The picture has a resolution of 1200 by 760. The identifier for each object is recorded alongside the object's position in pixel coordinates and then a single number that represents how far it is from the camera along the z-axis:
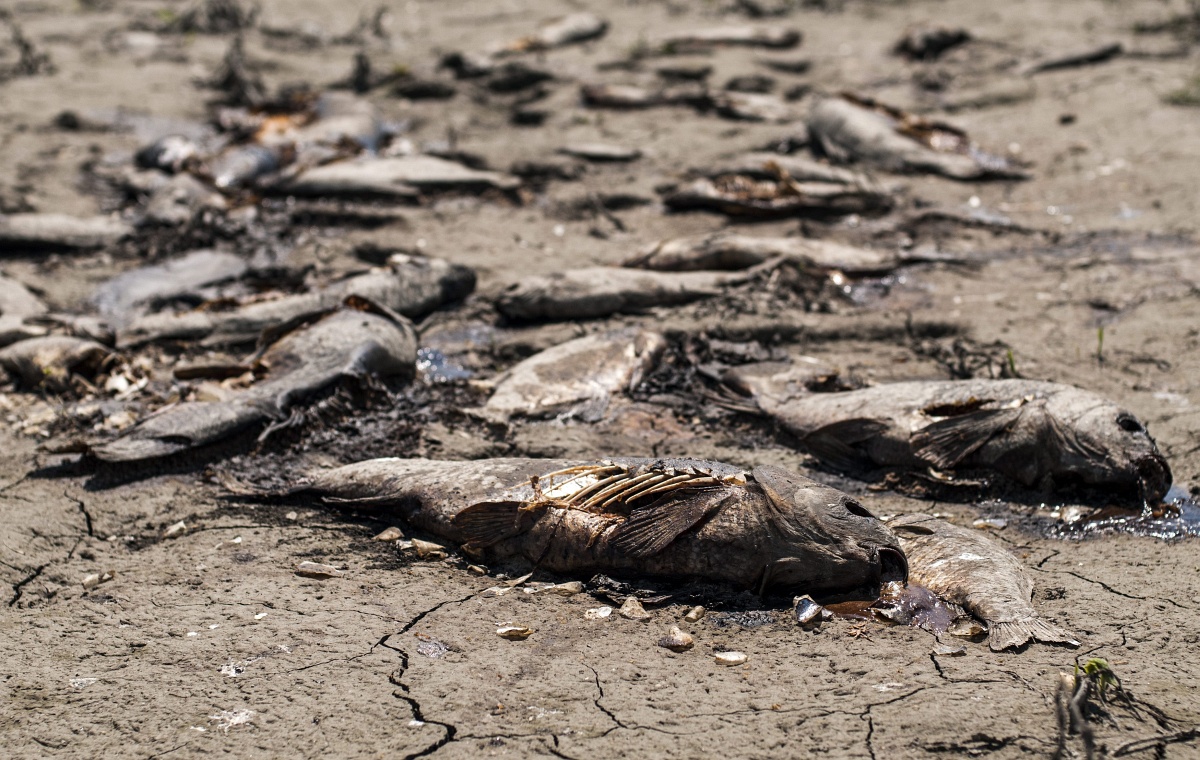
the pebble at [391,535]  4.17
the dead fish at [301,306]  6.09
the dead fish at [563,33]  11.21
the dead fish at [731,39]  11.02
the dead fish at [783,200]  7.60
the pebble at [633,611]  3.57
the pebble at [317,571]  3.87
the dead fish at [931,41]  10.56
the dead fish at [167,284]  6.61
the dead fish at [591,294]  6.18
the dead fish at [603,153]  8.60
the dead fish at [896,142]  8.16
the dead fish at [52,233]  7.18
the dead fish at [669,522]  3.56
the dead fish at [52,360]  5.45
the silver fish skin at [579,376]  5.18
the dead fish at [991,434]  4.25
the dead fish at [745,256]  6.64
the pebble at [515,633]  3.46
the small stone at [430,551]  4.02
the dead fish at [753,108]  9.39
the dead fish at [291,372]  4.70
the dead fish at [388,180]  7.94
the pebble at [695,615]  3.54
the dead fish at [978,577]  3.29
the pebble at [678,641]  3.38
